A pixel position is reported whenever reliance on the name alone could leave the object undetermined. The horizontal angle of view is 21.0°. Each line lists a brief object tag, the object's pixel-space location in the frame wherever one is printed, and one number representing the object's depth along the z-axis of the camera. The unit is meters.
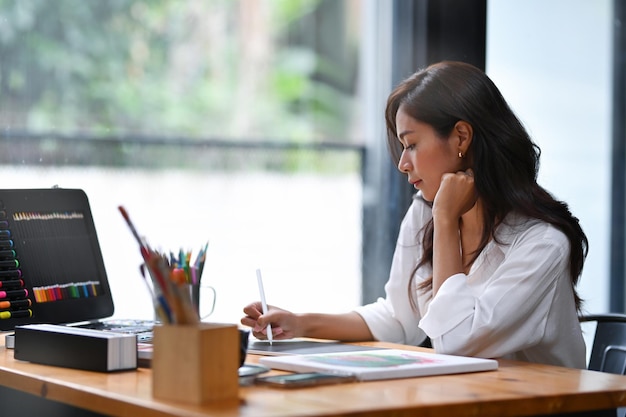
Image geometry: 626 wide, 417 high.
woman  2.74
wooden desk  2.12
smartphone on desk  2.26
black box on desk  2.39
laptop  2.81
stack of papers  2.37
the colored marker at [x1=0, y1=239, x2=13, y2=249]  2.82
